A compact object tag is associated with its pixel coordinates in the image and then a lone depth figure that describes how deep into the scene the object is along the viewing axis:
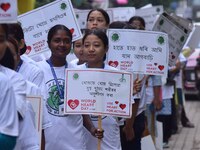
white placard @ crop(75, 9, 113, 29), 12.34
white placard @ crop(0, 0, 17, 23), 4.94
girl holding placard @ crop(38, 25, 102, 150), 7.05
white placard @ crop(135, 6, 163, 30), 14.93
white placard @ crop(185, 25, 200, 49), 13.02
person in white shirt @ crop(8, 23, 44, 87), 6.70
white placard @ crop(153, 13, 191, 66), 9.74
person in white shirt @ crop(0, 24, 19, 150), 4.46
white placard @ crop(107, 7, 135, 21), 14.59
